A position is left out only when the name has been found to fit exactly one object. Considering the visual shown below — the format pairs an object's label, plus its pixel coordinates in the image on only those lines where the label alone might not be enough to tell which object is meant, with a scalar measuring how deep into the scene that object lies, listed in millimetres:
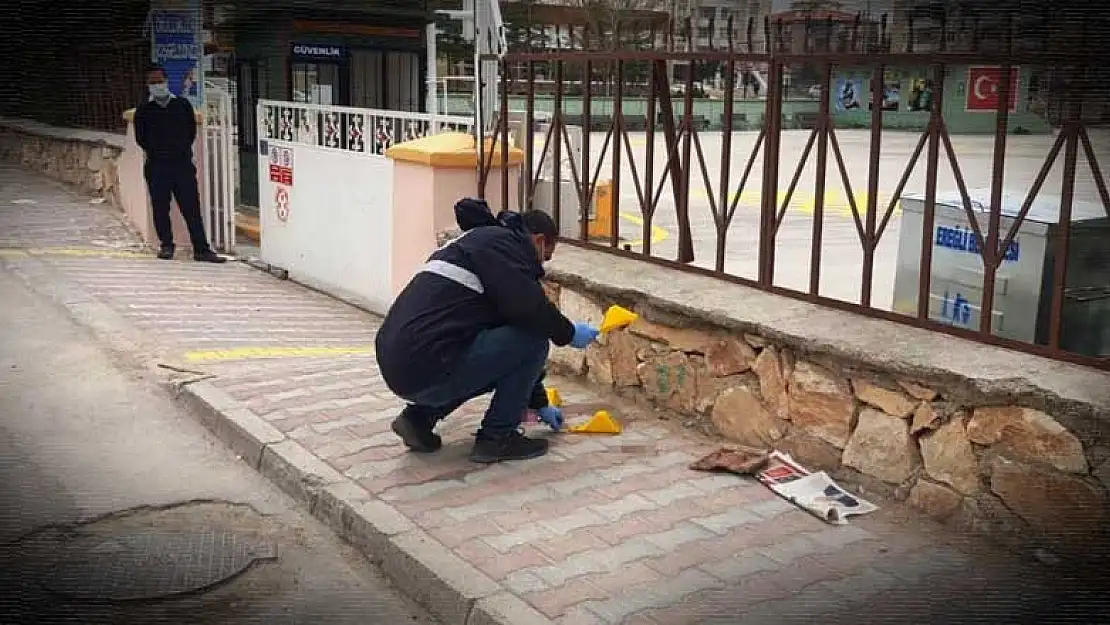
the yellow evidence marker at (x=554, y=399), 5539
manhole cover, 3785
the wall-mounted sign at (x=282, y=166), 9548
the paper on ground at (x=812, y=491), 4195
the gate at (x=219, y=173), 10812
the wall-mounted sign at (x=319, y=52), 12922
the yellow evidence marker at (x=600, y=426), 5152
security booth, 12914
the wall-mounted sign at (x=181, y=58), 11195
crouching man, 4488
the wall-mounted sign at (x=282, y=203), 9742
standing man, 10156
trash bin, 4344
